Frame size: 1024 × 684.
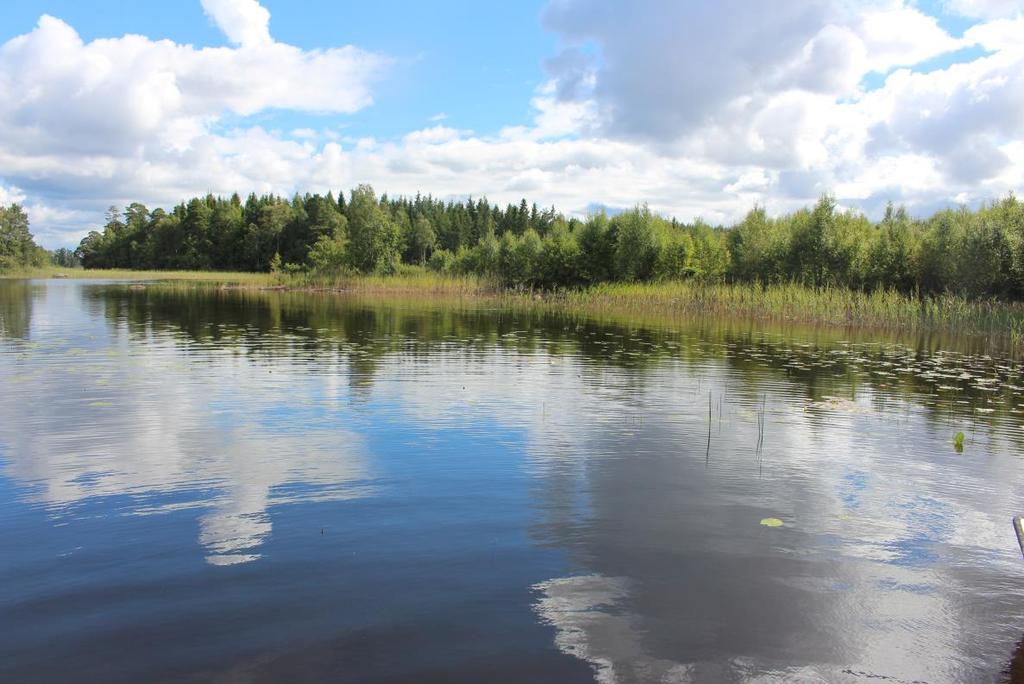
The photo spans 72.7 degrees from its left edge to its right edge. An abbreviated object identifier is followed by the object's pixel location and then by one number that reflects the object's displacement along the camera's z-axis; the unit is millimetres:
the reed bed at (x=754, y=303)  34250
